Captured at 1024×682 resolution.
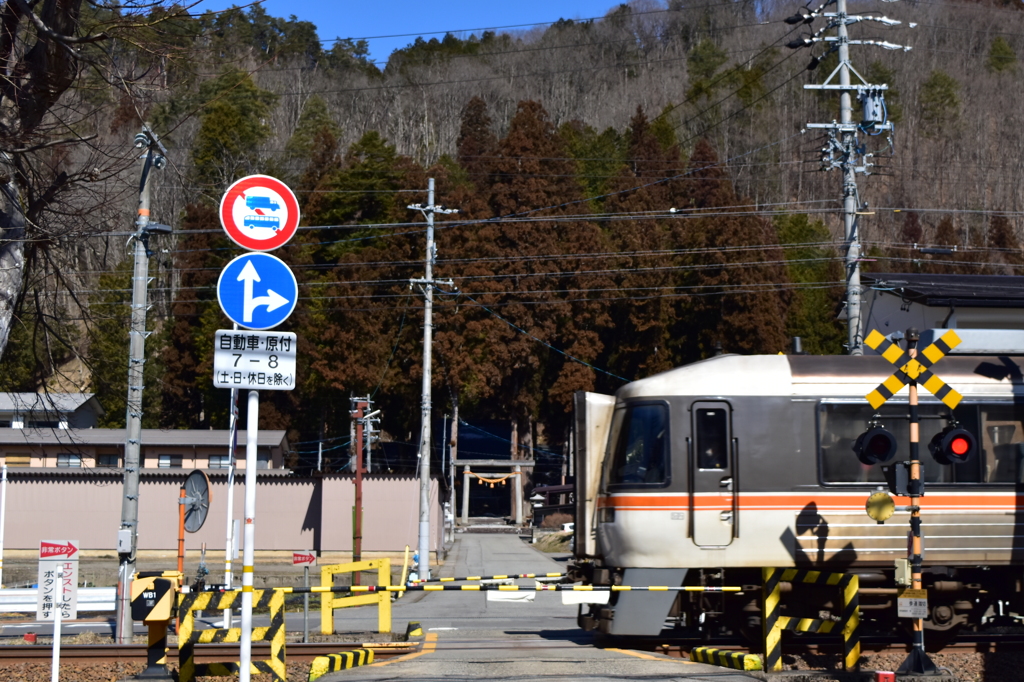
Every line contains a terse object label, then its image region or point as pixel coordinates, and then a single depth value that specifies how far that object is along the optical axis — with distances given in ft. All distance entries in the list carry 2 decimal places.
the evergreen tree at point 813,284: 172.96
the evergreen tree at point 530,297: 157.38
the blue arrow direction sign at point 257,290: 24.16
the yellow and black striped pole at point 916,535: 32.63
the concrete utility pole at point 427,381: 94.58
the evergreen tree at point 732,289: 156.46
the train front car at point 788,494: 38.78
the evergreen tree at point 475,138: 220.64
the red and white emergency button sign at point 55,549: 37.29
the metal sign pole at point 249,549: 22.89
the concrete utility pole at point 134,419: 52.11
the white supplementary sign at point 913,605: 33.09
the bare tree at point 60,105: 26.09
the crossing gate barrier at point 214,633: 29.35
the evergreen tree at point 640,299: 164.45
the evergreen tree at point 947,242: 205.57
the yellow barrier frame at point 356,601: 46.03
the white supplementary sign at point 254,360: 24.02
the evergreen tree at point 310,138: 193.26
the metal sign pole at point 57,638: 30.89
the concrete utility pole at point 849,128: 70.69
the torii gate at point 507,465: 165.17
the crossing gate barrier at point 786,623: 33.91
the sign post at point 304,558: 61.09
